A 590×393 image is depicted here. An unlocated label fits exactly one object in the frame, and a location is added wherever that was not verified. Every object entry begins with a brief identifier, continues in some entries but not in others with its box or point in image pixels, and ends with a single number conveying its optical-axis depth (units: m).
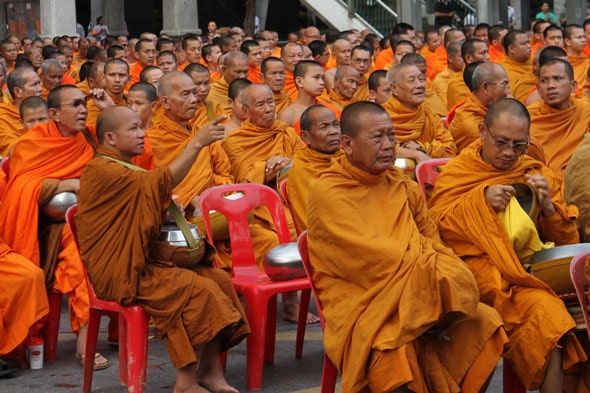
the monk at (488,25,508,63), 16.11
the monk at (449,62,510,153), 8.58
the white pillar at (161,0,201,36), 25.42
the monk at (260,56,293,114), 10.98
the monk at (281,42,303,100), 13.38
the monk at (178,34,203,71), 15.47
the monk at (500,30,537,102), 12.61
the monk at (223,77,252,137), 9.12
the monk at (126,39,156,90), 15.16
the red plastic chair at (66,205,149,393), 5.84
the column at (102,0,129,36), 29.69
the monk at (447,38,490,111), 11.92
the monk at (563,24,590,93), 14.17
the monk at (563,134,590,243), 6.03
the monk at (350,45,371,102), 13.20
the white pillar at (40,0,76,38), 25.03
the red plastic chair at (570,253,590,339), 4.99
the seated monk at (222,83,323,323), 8.53
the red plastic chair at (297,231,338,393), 5.37
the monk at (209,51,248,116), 11.95
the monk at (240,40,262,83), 14.16
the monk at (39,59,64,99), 12.15
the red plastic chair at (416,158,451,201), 6.96
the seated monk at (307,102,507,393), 5.01
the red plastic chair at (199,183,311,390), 6.26
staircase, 28.06
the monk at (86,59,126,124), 10.70
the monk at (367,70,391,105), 10.23
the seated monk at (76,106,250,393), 5.88
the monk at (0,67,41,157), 9.12
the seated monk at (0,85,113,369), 6.88
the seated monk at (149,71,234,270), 7.96
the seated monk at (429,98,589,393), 5.31
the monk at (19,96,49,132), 8.43
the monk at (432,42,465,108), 13.42
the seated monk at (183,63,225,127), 9.39
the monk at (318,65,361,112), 10.70
